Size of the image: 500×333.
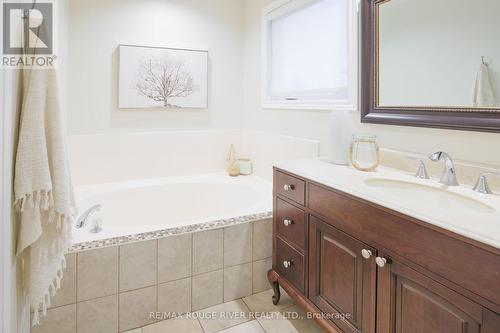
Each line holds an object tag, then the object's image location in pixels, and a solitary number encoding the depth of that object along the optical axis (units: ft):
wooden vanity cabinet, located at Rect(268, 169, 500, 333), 2.88
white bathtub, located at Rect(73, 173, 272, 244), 8.29
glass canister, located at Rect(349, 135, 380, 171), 5.38
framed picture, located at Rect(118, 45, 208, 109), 8.91
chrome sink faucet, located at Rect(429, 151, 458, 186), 4.33
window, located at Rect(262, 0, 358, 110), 6.47
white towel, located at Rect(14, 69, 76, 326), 3.24
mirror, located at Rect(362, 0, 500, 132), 4.08
